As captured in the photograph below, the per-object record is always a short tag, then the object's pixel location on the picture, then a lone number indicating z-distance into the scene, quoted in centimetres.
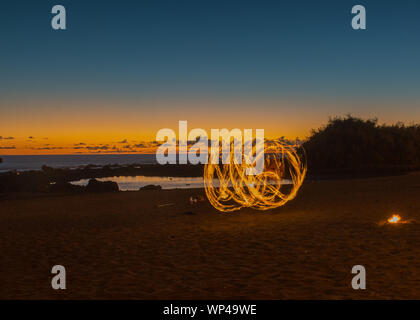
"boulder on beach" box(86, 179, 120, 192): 2870
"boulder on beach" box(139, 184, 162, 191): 2870
